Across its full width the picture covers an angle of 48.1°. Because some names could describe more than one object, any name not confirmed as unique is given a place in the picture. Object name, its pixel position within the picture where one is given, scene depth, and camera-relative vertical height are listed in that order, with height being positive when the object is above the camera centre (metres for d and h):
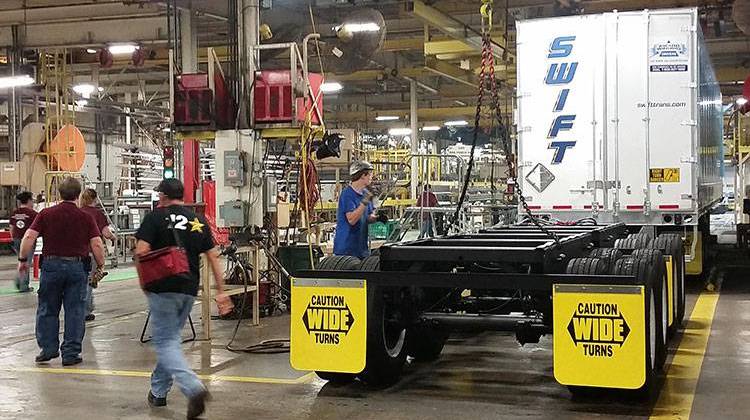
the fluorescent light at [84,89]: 25.83 +3.34
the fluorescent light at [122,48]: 17.92 +3.36
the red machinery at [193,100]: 10.12 +1.13
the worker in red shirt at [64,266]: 7.76 -0.66
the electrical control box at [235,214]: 10.28 -0.25
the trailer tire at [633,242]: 9.00 -0.57
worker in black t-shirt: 5.60 -0.65
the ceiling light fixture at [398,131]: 36.00 +2.64
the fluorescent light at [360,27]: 15.48 +3.06
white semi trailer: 11.16 +0.99
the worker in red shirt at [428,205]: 14.64 -0.27
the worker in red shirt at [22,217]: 14.13 -0.36
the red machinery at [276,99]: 9.93 +1.12
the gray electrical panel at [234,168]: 10.31 +0.31
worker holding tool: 7.99 -0.22
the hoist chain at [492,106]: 6.95 +0.69
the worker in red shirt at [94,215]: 10.15 -0.30
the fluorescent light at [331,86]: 22.63 +2.89
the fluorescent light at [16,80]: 18.85 +2.61
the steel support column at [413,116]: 26.67 +2.45
